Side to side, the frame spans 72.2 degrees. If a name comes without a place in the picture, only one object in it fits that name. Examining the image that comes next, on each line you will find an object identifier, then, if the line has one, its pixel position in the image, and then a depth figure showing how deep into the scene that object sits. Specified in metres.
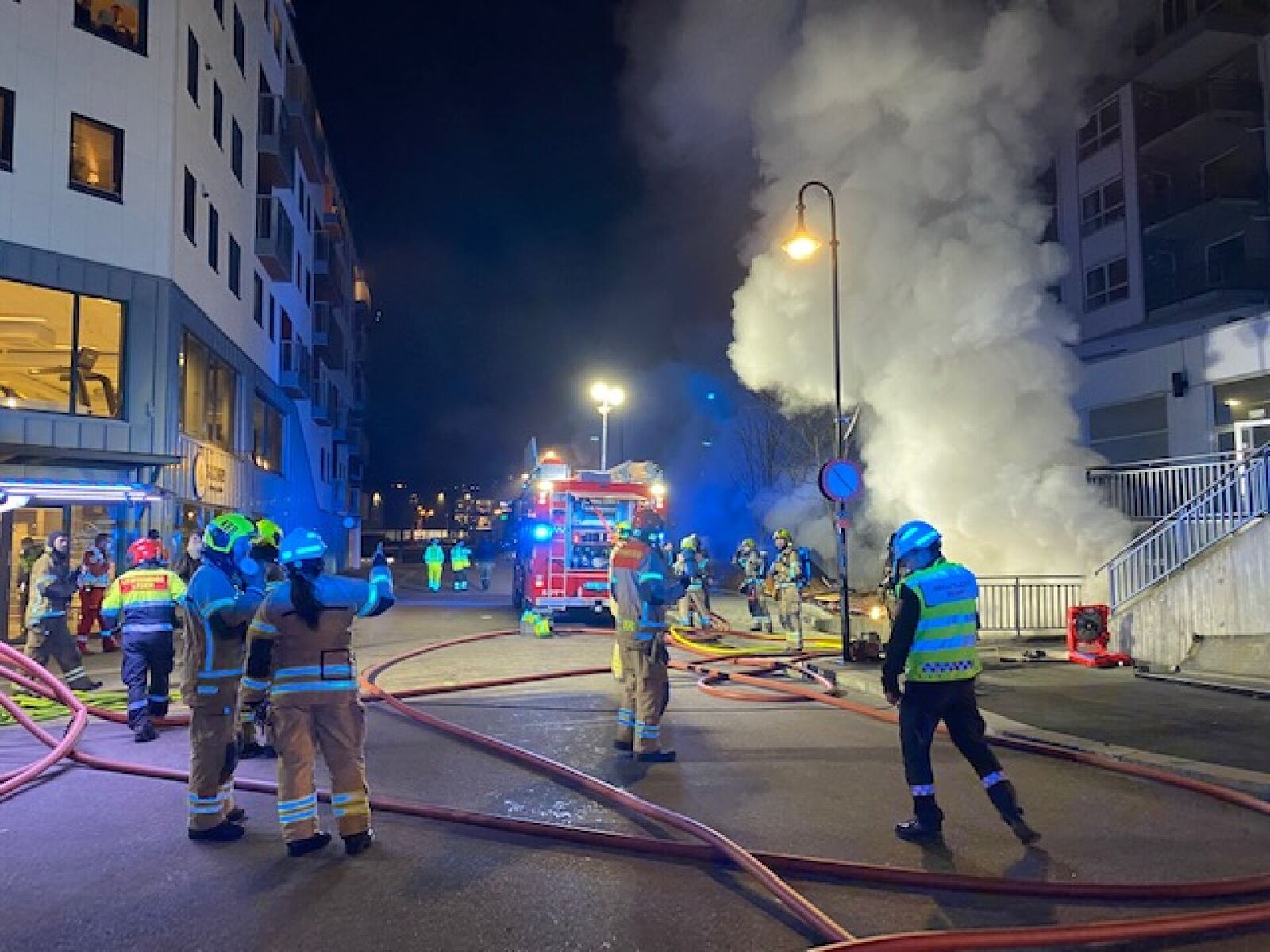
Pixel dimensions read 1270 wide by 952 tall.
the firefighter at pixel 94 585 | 12.41
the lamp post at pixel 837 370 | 10.19
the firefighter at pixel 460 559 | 26.02
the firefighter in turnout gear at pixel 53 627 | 8.65
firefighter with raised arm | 4.34
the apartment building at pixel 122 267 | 12.49
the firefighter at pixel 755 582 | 13.69
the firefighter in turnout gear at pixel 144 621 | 6.93
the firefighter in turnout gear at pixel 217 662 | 4.64
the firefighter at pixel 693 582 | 12.95
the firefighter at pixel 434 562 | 25.34
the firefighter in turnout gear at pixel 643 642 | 6.23
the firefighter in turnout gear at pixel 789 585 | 12.14
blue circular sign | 9.89
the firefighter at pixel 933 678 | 4.62
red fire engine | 14.54
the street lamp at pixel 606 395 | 22.66
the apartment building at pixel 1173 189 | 20.78
